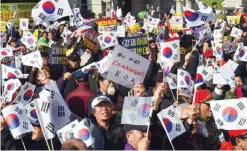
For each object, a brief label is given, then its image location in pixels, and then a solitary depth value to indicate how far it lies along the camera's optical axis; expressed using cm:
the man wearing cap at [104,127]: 857
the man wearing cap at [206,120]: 914
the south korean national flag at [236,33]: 2095
